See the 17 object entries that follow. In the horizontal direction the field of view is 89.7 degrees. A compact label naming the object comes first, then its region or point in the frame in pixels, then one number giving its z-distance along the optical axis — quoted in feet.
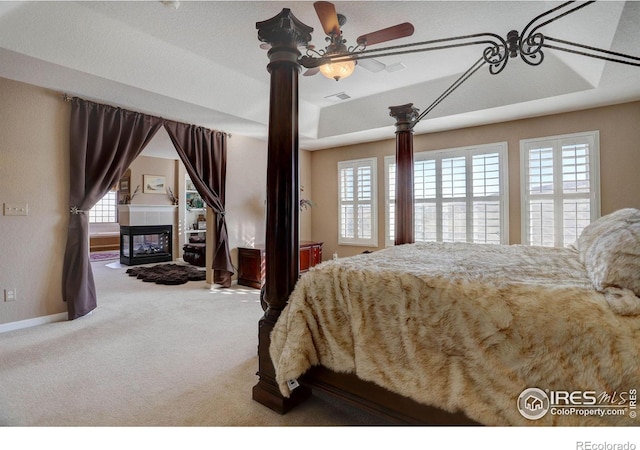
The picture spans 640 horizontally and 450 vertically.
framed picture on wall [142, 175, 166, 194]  26.53
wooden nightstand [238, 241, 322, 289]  16.88
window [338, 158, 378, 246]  19.66
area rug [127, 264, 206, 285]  18.71
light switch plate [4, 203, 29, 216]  10.89
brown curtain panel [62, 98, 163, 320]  12.05
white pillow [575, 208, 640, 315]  4.06
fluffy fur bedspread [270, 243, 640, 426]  4.01
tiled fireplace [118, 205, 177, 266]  24.68
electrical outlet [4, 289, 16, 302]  10.87
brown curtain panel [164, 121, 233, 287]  15.78
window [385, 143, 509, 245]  15.57
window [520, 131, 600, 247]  13.52
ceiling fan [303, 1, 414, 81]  7.36
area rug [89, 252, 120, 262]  27.33
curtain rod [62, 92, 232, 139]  11.91
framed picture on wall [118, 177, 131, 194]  26.59
